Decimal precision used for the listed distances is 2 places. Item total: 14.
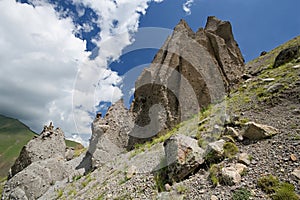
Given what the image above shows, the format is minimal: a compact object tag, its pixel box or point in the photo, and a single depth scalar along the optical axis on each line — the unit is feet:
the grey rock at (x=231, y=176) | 20.07
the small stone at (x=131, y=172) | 29.90
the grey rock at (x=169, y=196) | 21.46
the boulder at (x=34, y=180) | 43.21
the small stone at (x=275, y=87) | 41.76
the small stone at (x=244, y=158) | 22.39
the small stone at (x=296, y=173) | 18.30
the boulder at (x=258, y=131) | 26.37
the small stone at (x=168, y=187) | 23.35
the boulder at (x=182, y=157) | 24.39
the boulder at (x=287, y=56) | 67.05
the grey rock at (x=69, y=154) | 77.25
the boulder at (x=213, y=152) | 24.67
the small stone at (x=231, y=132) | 28.66
